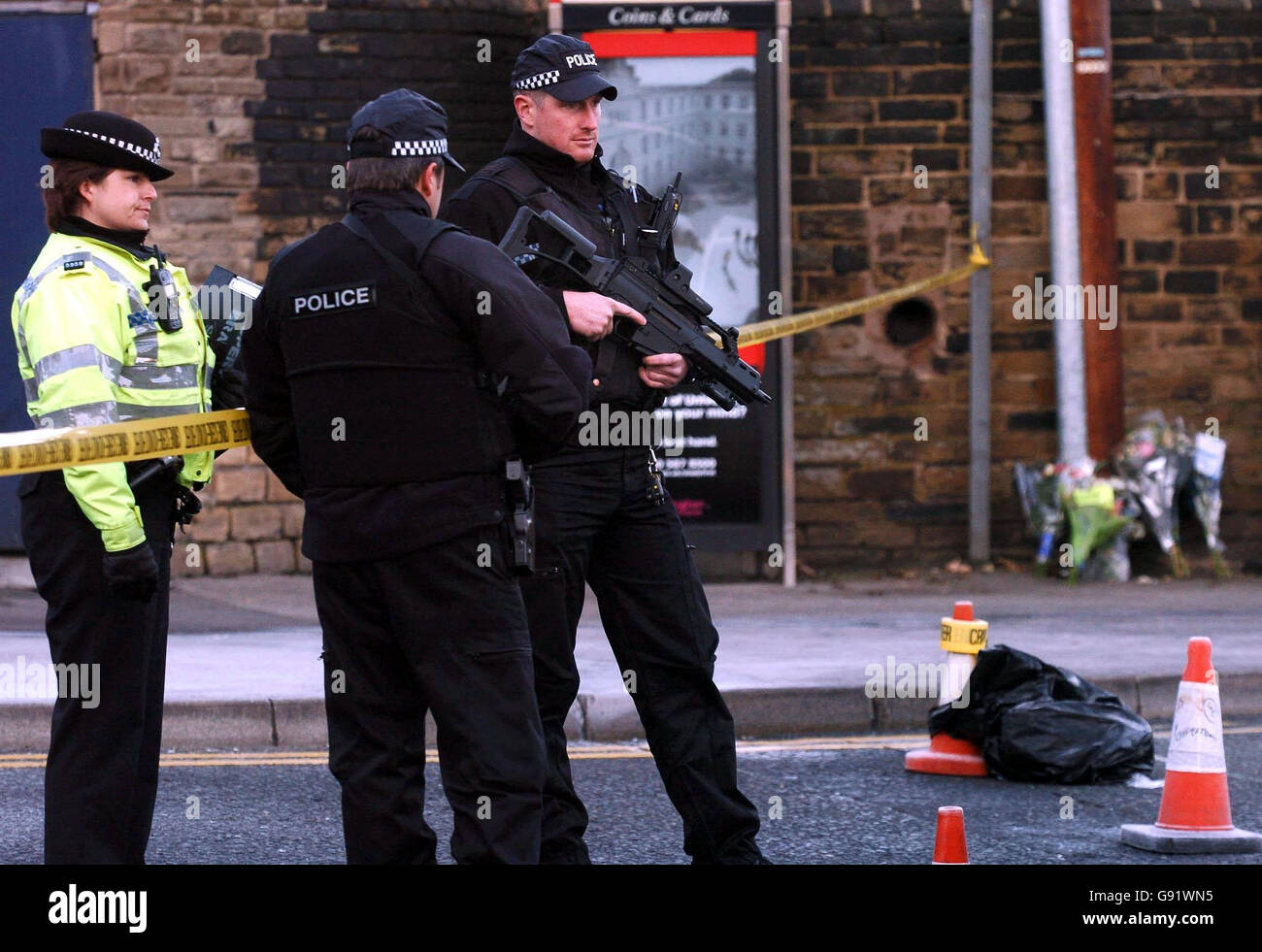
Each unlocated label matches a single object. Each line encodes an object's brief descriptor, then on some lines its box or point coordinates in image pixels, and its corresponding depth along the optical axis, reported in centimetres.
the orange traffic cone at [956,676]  1413
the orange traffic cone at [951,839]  938
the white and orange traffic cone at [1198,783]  1166
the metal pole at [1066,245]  2384
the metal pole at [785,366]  2345
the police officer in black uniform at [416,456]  825
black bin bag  1361
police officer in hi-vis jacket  900
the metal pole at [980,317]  2419
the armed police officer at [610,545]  993
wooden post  2381
